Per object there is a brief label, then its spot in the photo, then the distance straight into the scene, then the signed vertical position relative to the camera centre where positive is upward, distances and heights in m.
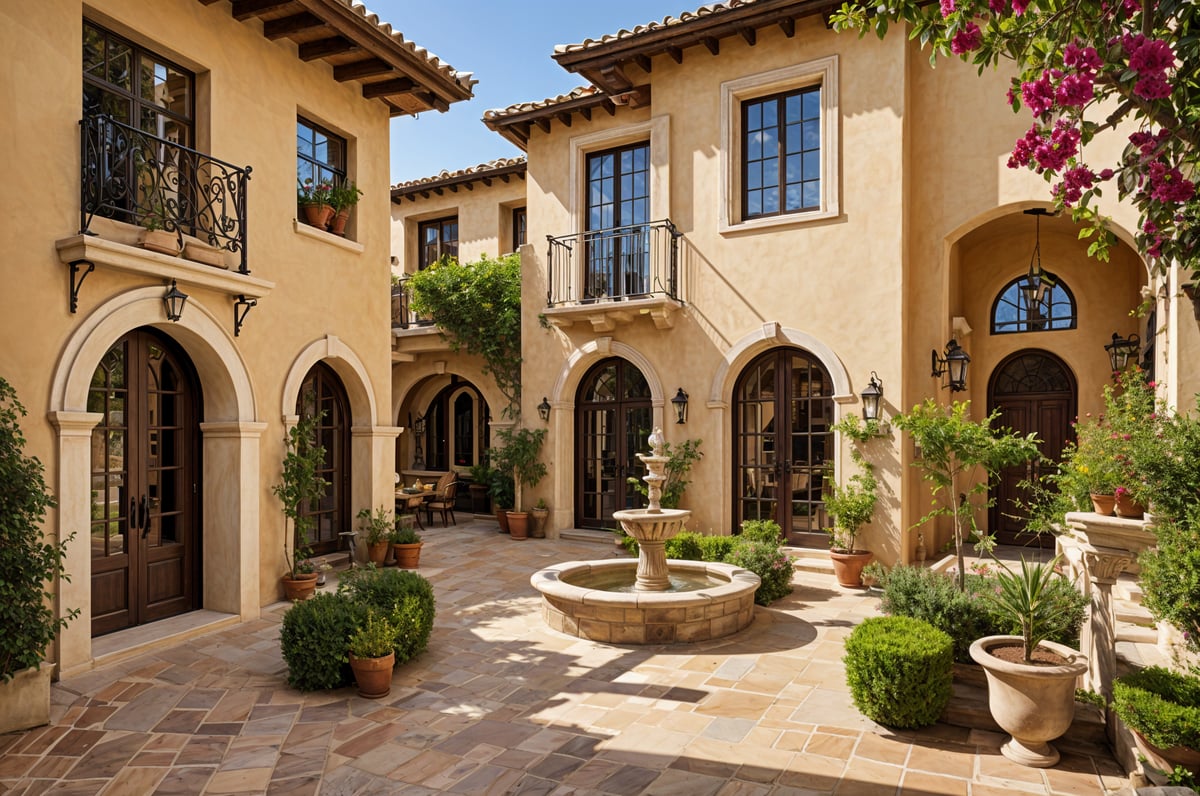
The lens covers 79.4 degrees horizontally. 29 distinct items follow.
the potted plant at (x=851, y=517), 9.78 -1.73
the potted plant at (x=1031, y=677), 4.62 -1.84
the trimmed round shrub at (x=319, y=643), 5.93 -2.02
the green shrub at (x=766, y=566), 8.66 -2.05
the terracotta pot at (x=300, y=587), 8.55 -2.24
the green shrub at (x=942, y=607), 5.88 -1.77
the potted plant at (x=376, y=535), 10.17 -1.93
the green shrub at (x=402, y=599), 6.40 -1.84
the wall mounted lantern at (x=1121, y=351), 10.98 +0.64
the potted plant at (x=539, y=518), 13.55 -2.26
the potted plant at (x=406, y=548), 10.28 -2.13
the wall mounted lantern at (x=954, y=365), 10.34 +0.43
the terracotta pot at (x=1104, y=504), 5.65 -0.87
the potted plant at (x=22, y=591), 5.05 -1.34
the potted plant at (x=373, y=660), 5.85 -2.12
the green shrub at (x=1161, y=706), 3.92 -1.77
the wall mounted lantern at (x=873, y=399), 10.38 -0.06
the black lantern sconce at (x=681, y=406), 12.12 -0.16
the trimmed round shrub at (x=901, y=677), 5.07 -2.01
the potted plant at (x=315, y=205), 9.40 +2.53
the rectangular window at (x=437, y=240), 17.75 +3.93
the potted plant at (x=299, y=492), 8.58 -1.12
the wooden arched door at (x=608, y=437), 13.26 -0.76
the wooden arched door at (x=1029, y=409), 12.07 -0.25
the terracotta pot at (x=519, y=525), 13.38 -2.36
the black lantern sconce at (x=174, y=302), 7.14 +0.97
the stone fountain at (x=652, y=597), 7.23 -2.11
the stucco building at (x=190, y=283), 6.24 +1.21
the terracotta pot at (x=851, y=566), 9.74 -2.30
